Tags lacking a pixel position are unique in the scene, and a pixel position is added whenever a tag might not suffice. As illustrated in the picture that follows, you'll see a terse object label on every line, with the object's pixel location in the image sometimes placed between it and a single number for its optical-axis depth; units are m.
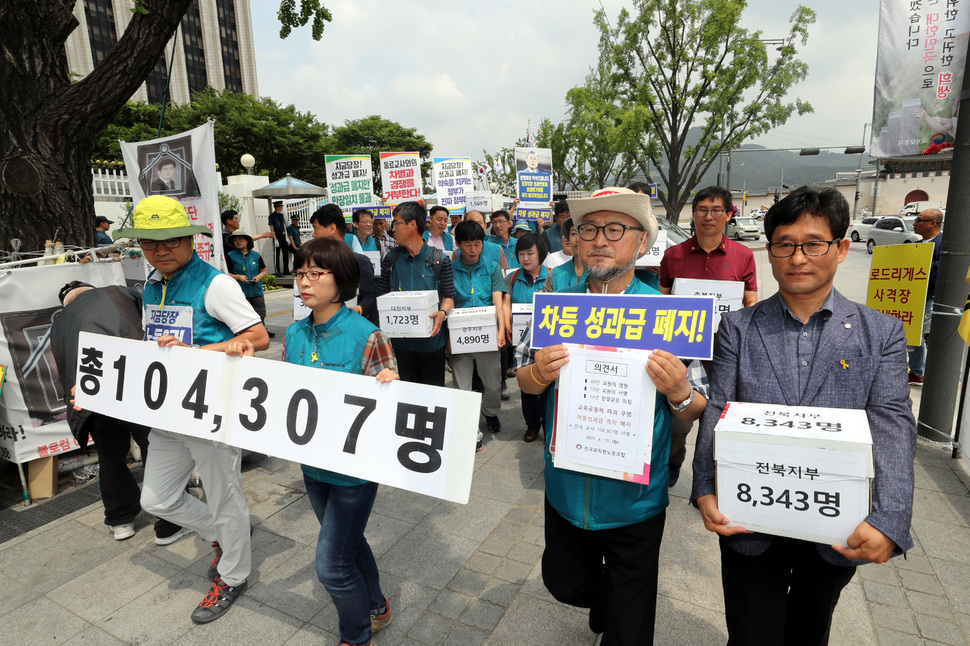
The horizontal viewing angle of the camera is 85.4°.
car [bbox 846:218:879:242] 27.97
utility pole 4.28
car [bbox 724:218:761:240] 32.44
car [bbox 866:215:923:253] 20.59
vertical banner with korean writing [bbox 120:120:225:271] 4.75
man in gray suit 1.54
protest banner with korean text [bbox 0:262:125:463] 4.04
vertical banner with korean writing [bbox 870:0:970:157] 4.23
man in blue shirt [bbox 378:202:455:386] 4.47
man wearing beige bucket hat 1.91
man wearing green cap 2.75
